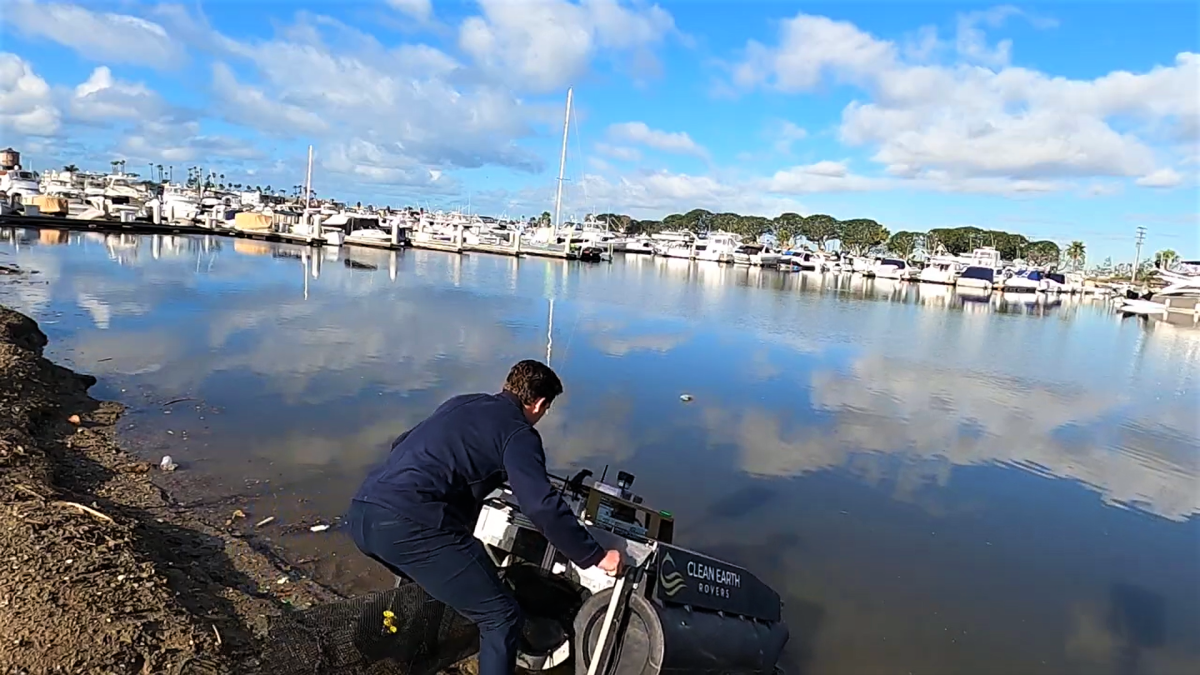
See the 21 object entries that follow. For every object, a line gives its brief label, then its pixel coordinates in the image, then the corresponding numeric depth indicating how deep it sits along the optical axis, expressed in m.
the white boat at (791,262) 93.44
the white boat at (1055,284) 79.69
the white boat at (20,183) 76.81
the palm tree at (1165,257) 108.00
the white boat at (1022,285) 75.94
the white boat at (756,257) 91.31
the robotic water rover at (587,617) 3.66
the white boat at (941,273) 82.62
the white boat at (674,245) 102.44
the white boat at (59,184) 88.25
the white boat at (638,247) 106.25
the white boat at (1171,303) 56.12
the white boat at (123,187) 88.96
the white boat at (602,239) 95.25
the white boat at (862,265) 93.74
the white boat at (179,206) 70.94
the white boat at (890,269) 88.50
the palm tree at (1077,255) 126.56
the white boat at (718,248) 95.28
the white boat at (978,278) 77.31
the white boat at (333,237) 61.44
